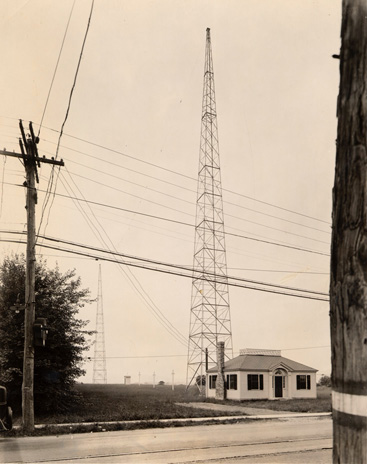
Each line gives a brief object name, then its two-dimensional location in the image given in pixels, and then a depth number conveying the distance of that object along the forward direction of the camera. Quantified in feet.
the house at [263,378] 122.83
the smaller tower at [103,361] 226.95
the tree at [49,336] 70.54
